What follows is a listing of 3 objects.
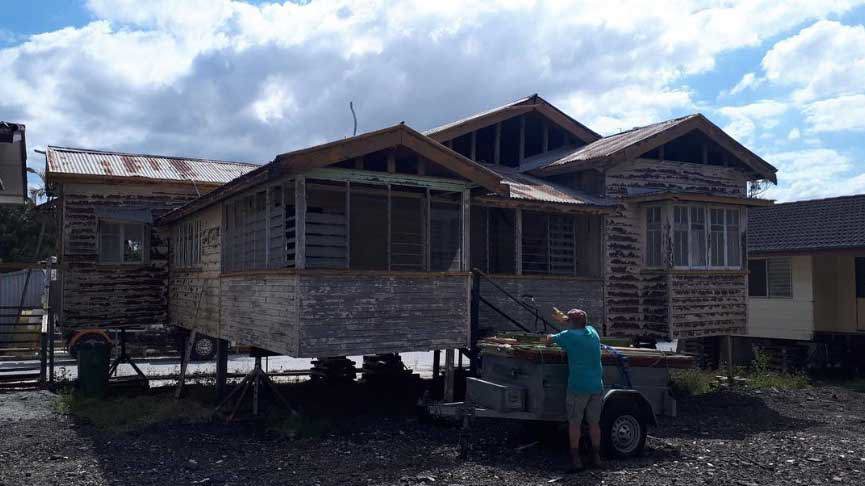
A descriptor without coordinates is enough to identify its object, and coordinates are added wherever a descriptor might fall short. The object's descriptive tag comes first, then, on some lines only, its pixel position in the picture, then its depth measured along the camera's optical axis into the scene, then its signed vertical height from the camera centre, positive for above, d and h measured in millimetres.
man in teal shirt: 8633 -1075
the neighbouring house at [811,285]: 19484 +54
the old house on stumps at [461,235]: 10198 +896
